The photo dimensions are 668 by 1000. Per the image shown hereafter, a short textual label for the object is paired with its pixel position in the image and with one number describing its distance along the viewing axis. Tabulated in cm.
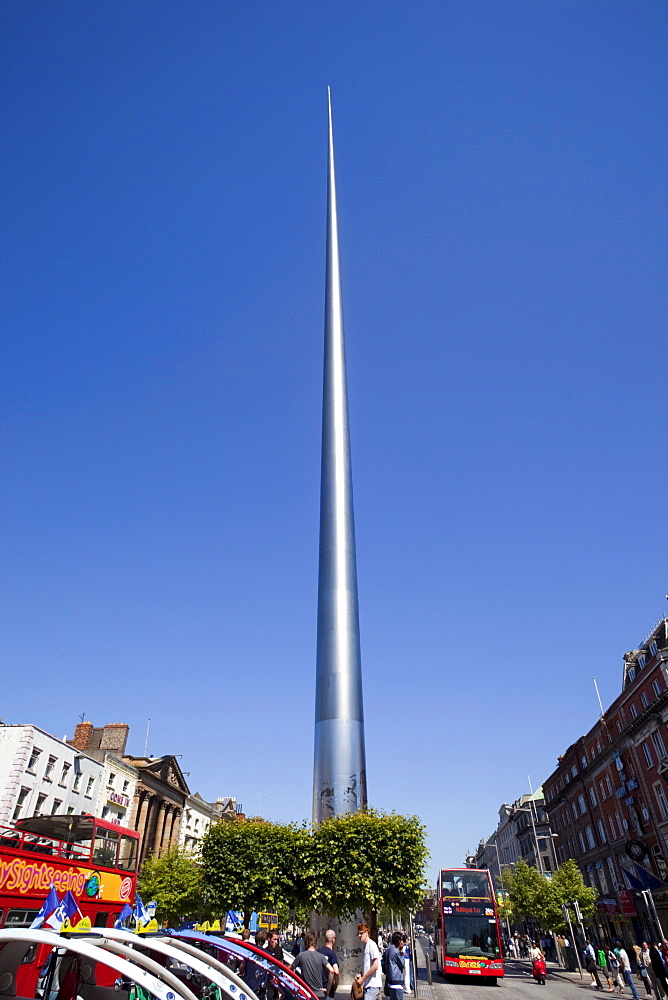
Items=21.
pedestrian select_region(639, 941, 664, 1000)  2689
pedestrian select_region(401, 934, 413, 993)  2642
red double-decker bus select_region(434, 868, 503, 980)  3559
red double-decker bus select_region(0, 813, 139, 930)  1521
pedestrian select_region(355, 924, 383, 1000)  1433
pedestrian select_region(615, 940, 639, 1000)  2836
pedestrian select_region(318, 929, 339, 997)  1417
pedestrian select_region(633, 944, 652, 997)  2961
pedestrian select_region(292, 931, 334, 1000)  1366
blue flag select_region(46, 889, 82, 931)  1181
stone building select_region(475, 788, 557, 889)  10888
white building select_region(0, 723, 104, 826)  4309
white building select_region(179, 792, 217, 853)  7888
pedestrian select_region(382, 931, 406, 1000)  1518
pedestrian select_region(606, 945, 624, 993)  3440
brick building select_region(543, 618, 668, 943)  5197
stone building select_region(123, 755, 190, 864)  6506
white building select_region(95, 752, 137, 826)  5641
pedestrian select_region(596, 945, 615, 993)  3488
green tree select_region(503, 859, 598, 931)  6069
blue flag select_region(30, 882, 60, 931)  1168
